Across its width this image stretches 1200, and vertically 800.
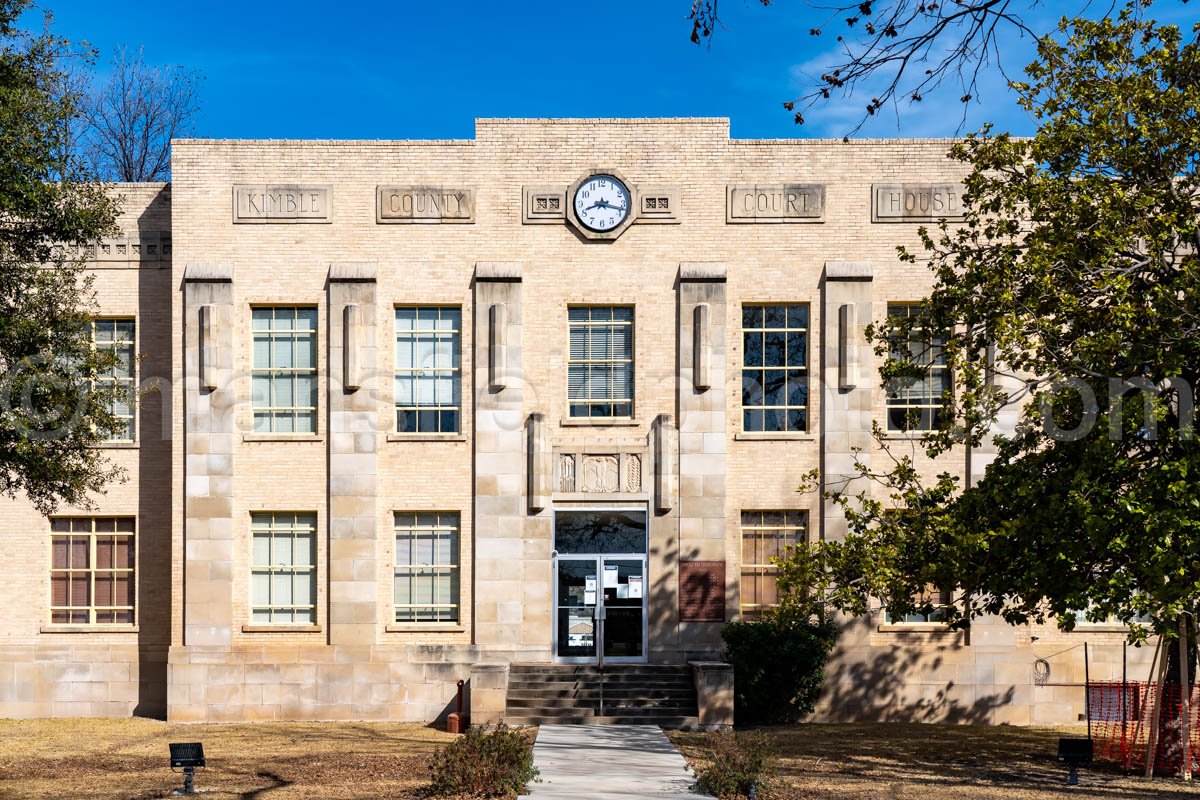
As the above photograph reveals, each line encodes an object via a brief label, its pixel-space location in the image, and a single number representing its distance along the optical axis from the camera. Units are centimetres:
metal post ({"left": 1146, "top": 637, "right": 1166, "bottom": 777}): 1841
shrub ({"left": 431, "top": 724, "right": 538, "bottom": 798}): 1590
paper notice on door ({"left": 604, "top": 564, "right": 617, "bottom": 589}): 2559
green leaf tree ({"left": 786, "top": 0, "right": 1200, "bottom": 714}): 1650
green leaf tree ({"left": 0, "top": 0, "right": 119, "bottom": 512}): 1838
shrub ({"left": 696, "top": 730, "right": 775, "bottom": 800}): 1614
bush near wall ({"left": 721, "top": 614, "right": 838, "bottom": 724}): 2408
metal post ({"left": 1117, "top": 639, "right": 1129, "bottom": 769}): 1934
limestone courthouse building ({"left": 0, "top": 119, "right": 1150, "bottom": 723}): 2530
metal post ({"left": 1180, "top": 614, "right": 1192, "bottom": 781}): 1802
